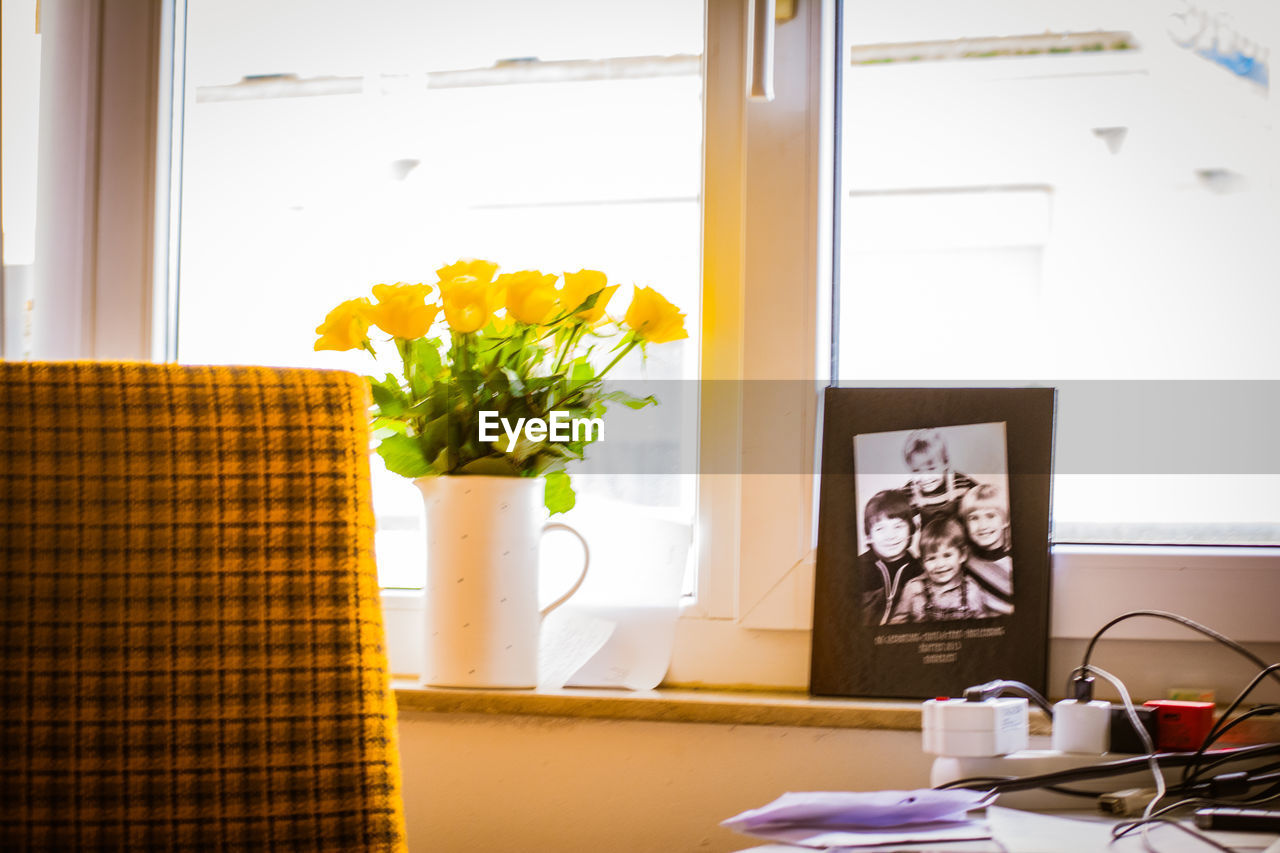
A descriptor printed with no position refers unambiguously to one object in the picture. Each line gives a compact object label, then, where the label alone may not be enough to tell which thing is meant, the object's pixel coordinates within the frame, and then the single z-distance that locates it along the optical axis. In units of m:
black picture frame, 2.48
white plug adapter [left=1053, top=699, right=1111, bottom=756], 2.32
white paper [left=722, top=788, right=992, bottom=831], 2.18
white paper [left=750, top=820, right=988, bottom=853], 2.15
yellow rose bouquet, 2.45
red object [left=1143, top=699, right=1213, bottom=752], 2.34
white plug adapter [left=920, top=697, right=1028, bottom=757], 2.30
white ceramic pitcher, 2.46
